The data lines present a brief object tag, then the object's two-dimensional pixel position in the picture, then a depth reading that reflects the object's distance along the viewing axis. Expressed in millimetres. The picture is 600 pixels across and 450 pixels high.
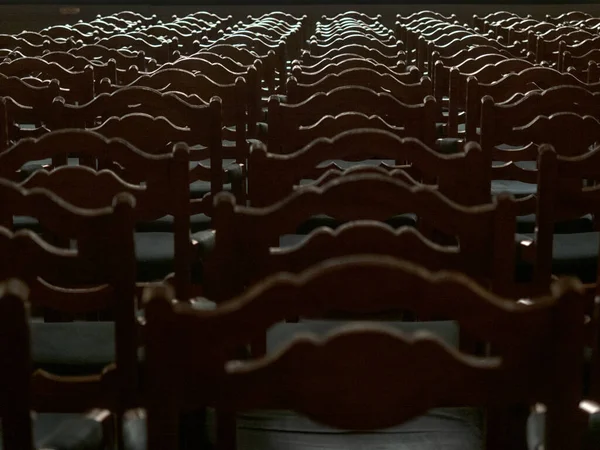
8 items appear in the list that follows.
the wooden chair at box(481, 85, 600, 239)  3145
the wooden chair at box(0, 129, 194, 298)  2395
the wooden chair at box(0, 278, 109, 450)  1289
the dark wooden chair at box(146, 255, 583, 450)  1255
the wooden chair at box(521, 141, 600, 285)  2373
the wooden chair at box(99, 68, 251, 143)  3871
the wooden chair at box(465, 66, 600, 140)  3817
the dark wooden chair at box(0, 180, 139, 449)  1714
